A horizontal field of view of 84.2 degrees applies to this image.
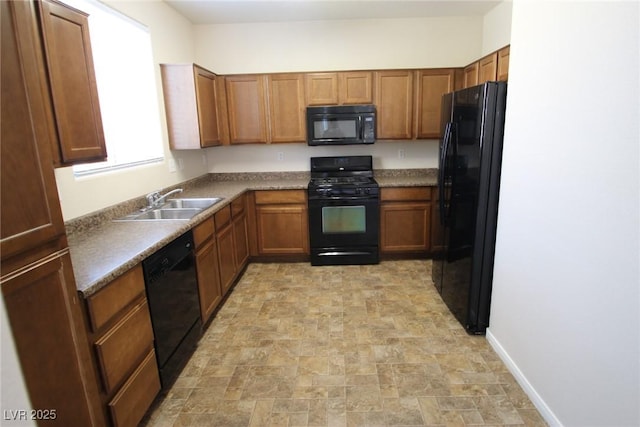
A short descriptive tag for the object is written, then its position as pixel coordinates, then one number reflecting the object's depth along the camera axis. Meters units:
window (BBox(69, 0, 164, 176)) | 2.47
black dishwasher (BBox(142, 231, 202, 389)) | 1.89
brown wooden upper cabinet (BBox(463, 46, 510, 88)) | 2.82
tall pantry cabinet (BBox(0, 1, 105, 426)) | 0.99
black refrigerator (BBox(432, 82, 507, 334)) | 2.25
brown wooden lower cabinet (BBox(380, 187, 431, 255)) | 3.77
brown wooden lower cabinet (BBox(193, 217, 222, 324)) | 2.51
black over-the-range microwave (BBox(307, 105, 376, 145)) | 3.75
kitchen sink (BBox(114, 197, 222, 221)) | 2.62
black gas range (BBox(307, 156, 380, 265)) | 3.73
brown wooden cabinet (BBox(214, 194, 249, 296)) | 3.00
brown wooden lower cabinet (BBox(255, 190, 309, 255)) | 3.83
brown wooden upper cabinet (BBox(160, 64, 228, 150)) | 3.21
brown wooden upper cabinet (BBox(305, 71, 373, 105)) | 3.79
